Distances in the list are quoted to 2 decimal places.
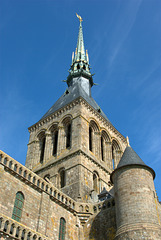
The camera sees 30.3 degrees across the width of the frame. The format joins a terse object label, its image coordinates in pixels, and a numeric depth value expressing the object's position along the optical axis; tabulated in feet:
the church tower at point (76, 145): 78.64
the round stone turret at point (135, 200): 50.85
